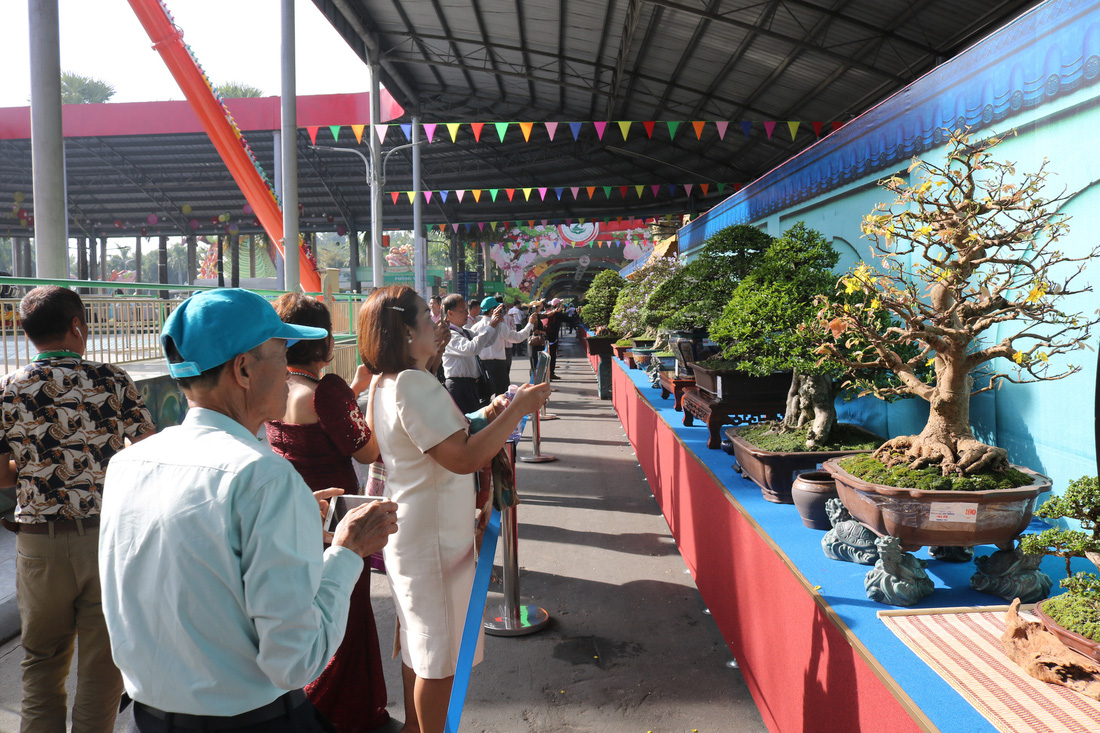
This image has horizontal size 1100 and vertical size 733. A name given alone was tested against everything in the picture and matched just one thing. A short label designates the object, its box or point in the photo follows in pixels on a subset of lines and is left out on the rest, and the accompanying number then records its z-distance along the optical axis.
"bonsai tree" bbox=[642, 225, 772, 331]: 4.22
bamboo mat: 1.19
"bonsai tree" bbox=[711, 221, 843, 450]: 2.80
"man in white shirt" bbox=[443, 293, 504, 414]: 5.38
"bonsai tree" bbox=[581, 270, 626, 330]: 12.67
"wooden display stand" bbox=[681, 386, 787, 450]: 3.61
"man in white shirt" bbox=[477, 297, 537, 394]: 6.57
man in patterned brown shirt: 1.92
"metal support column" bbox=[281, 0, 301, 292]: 7.48
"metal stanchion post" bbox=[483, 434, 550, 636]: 2.96
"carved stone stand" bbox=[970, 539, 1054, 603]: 1.72
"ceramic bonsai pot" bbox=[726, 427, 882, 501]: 2.69
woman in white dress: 1.73
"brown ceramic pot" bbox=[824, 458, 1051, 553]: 1.70
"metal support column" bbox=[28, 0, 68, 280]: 3.83
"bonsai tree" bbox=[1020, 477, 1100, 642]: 1.28
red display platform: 1.47
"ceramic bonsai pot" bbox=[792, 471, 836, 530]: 2.33
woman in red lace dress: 2.06
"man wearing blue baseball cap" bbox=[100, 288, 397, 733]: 0.91
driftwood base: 1.25
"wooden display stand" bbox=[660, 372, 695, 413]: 5.15
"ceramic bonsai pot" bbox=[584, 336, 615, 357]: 10.60
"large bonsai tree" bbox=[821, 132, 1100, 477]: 1.81
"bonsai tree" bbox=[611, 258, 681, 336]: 8.21
